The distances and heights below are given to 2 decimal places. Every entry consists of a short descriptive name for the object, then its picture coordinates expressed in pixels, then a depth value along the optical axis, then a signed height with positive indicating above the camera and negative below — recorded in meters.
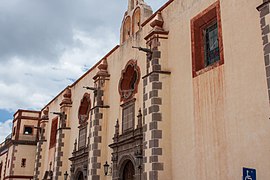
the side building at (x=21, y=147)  32.06 +3.67
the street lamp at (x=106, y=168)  17.44 +1.10
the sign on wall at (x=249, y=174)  7.77 +0.40
